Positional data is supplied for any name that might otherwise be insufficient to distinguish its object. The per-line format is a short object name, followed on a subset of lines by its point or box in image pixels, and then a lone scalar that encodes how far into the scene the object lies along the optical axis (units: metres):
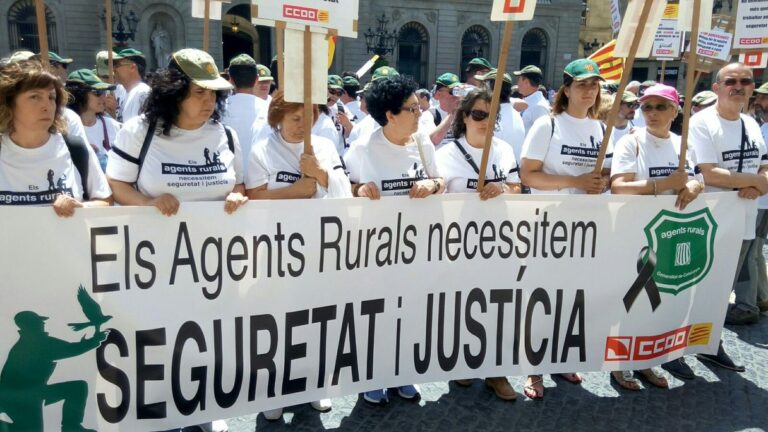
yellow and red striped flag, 7.44
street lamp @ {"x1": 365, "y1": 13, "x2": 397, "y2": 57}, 33.72
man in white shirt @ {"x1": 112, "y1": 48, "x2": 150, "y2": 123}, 5.76
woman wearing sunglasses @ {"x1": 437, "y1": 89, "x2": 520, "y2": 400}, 3.46
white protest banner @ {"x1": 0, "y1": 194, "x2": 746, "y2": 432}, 2.53
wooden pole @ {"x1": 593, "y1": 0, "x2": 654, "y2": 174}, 3.14
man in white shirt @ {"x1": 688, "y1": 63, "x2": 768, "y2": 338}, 4.07
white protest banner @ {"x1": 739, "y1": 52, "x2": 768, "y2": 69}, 5.41
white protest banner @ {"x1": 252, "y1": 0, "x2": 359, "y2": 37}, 2.76
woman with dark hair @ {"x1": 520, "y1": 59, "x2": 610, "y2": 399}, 3.63
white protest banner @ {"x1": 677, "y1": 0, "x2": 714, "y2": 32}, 3.53
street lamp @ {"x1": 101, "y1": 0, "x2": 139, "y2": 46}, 24.10
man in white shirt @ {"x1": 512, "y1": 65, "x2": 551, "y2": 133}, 6.59
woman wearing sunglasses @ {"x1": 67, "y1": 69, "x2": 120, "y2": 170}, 4.90
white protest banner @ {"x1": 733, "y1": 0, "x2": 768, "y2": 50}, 5.16
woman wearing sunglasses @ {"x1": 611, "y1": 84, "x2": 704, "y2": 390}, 3.52
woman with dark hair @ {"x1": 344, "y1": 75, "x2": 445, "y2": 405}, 3.27
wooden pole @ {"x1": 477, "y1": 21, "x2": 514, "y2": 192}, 2.96
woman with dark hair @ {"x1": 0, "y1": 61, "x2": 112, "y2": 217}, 2.49
